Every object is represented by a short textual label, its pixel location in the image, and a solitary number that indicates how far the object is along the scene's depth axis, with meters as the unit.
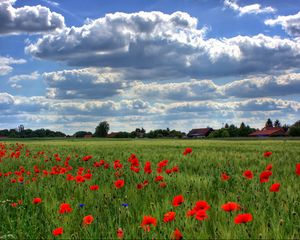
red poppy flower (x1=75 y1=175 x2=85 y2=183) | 5.23
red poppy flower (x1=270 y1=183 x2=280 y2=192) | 3.48
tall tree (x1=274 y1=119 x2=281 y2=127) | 159.02
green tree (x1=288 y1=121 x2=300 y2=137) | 93.00
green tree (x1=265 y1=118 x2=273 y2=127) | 153.62
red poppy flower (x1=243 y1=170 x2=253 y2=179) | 4.47
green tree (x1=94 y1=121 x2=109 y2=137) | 144.62
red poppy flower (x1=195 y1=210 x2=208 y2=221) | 2.76
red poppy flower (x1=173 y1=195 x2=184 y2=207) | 3.25
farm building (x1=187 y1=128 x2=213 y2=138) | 140.75
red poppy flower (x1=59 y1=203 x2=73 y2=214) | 3.62
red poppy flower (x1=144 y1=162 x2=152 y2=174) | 5.46
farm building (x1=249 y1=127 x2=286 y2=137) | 120.97
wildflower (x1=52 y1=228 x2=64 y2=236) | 2.98
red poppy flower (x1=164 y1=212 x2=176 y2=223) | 2.91
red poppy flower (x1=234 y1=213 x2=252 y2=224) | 2.62
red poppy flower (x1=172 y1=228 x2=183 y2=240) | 2.59
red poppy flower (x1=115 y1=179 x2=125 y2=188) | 4.39
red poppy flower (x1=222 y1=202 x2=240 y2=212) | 2.91
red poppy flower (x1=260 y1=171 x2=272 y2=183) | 4.17
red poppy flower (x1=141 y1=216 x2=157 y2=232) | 2.83
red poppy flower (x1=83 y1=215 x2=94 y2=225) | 3.18
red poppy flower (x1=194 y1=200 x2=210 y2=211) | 2.96
